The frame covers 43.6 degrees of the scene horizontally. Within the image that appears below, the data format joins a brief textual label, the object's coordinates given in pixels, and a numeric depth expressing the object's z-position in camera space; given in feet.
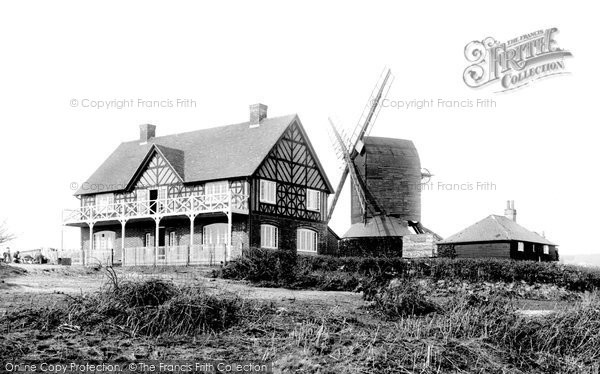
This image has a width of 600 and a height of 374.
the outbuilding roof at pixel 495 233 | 153.69
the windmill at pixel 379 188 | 159.33
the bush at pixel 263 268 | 85.56
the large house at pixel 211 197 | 130.00
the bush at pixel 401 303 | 51.13
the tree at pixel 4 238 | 101.24
